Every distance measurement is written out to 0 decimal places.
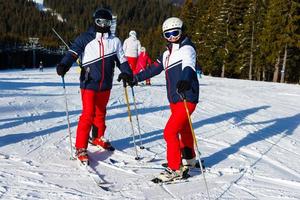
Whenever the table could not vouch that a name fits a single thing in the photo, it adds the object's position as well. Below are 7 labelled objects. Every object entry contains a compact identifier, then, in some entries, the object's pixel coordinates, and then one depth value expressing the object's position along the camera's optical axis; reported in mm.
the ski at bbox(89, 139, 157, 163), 6562
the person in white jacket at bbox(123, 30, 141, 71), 16000
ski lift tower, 97250
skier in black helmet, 6328
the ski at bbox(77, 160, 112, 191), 5223
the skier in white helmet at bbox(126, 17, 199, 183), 5629
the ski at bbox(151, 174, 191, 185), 5506
